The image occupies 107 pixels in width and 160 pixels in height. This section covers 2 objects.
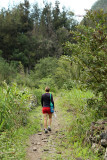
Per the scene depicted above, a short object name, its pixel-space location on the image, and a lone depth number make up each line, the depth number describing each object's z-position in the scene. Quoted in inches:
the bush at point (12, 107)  202.5
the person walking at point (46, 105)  241.3
